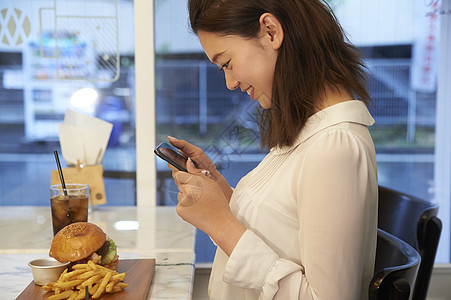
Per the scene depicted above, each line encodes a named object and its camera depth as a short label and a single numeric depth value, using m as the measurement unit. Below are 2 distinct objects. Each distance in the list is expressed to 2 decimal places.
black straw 1.33
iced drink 1.34
